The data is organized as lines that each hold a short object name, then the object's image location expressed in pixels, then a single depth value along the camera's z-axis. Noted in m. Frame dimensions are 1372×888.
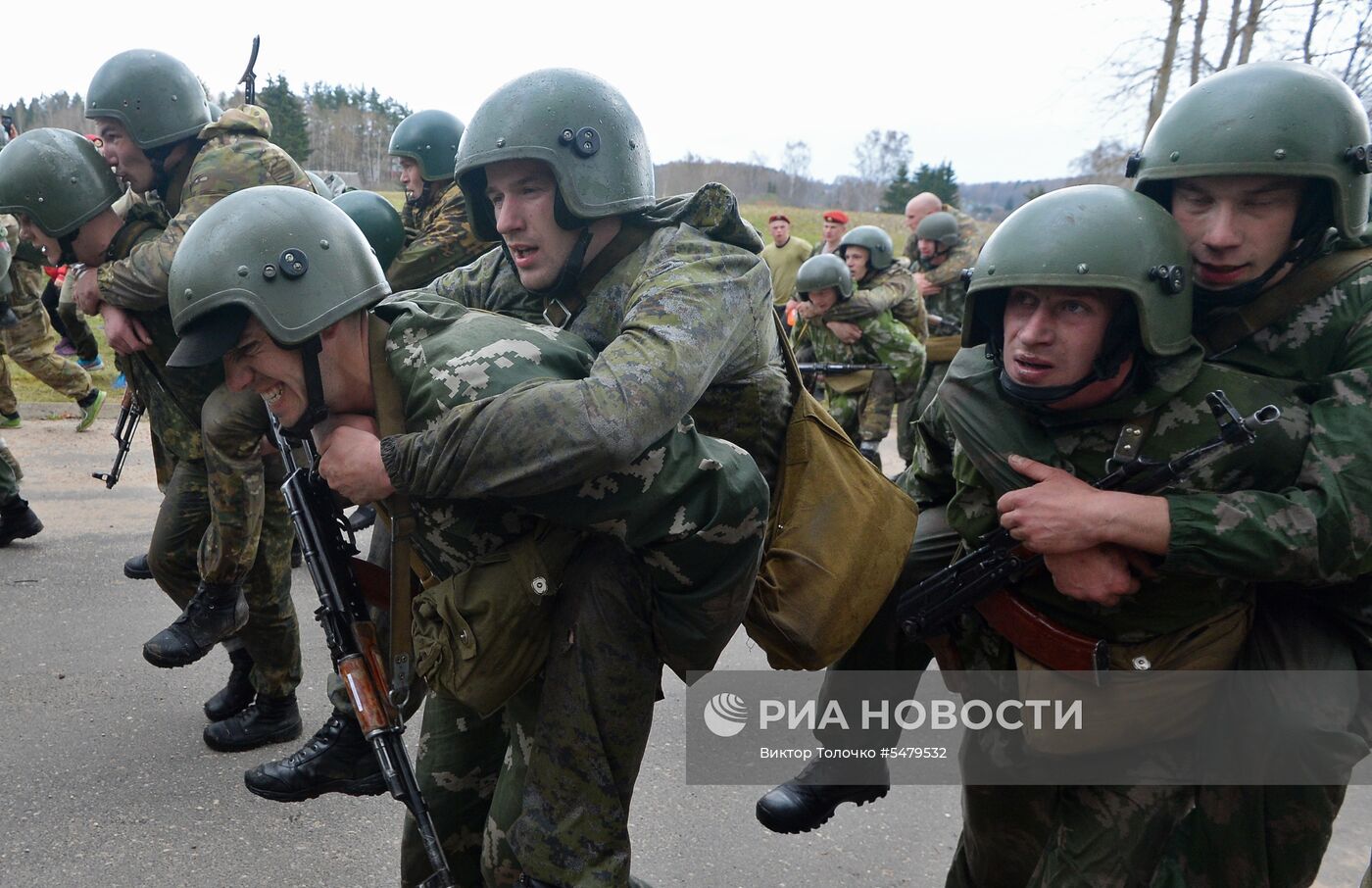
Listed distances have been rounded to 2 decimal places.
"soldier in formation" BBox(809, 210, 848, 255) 10.99
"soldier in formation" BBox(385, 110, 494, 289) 4.64
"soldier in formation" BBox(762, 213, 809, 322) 12.45
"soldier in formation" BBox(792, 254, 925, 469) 7.92
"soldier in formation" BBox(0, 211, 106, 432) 7.56
